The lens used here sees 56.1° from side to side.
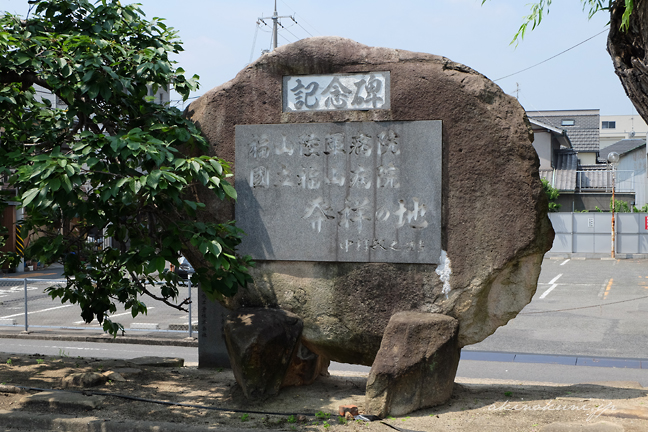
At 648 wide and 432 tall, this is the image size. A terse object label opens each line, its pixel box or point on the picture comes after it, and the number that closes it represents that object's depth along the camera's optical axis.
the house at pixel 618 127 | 52.88
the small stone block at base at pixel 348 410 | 5.32
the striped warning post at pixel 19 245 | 21.21
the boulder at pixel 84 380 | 6.33
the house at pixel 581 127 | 34.50
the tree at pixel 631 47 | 4.29
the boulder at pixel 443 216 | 5.45
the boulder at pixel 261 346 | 5.52
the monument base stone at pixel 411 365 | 5.23
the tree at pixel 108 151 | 4.96
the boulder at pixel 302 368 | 6.15
